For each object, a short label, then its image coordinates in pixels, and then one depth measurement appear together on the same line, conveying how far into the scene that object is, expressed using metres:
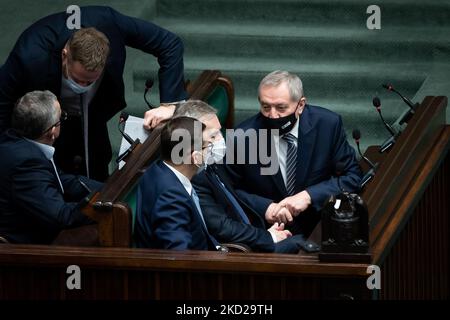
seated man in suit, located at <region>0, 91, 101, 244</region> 12.60
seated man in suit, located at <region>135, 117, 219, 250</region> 11.79
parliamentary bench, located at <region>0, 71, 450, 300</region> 11.19
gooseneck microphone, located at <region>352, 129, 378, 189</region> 13.62
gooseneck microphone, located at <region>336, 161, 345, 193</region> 12.56
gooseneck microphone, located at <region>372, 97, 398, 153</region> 13.71
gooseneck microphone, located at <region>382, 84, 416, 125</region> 13.69
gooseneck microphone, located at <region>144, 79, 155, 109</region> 13.59
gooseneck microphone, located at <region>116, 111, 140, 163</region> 13.31
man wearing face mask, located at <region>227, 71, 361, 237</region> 13.46
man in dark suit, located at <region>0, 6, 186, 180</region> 13.22
